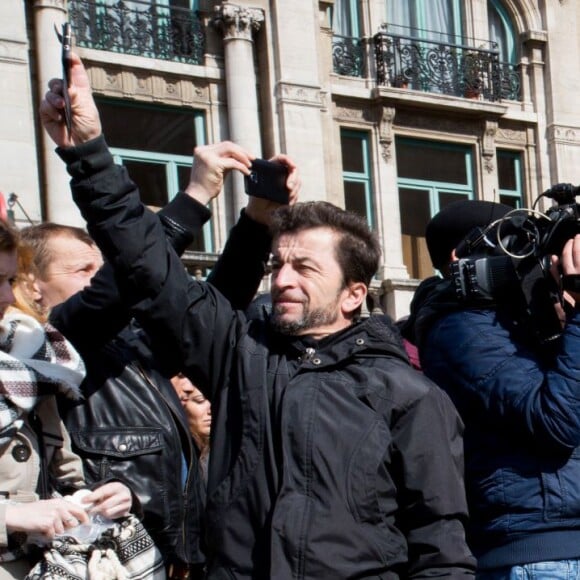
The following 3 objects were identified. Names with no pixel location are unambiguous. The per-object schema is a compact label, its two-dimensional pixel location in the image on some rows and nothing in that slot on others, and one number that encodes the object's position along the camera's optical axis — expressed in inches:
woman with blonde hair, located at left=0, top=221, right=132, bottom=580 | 124.6
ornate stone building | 598.9
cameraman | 143.5
